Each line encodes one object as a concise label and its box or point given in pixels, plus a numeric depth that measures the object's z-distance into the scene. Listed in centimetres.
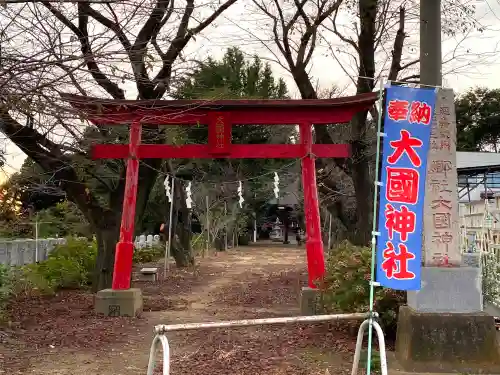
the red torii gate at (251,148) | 1070
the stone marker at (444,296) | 600
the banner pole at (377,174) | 501
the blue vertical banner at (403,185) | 537
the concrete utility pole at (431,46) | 667
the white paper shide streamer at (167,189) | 1725
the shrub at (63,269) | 1327
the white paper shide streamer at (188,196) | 1845
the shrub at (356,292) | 721
